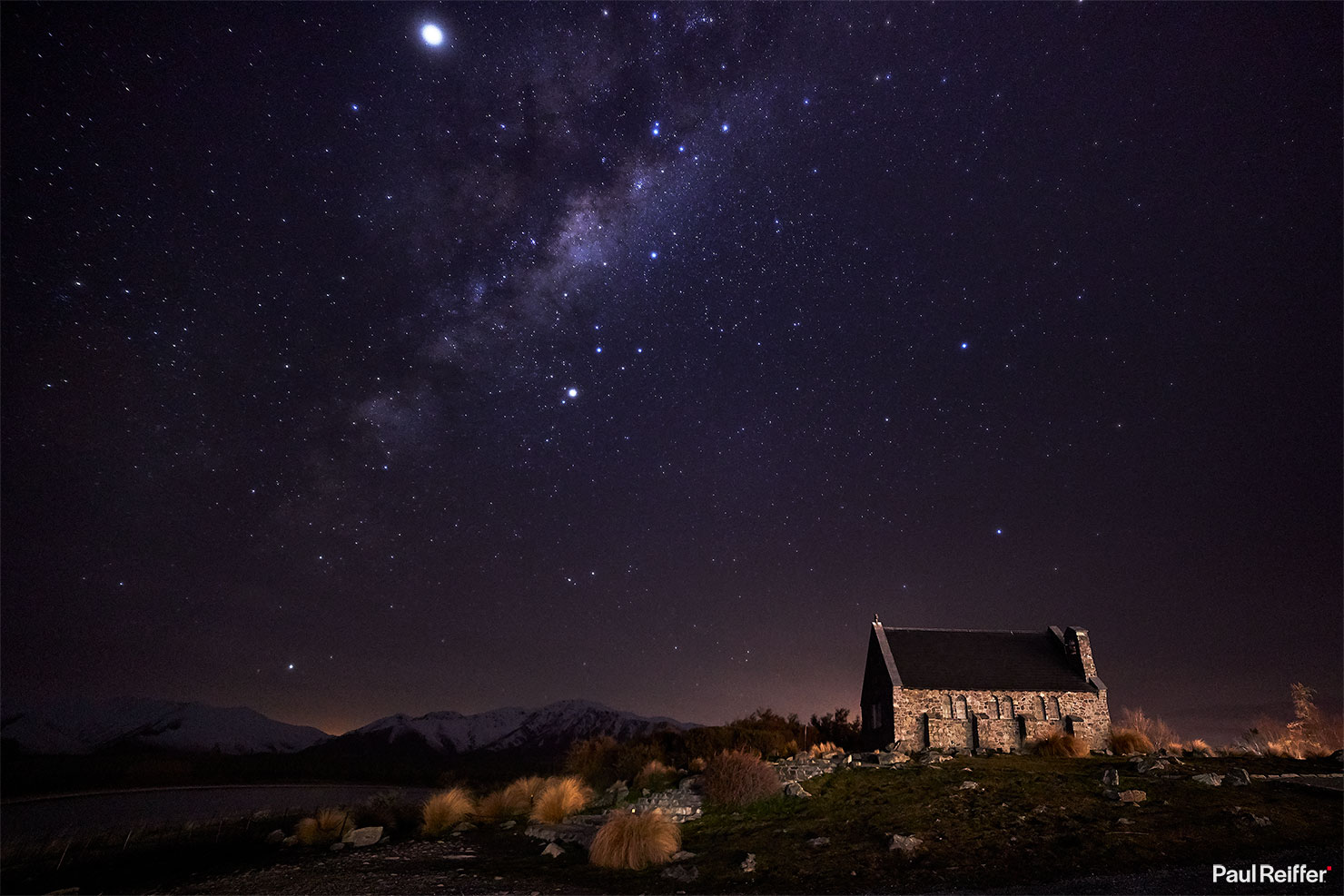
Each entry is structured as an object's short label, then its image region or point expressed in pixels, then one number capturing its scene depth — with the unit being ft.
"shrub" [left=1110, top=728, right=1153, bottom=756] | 100.17
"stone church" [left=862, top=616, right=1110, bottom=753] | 112.78
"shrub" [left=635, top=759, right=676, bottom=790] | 88.17
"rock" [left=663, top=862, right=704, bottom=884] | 44.81
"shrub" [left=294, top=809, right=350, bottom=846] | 80.33
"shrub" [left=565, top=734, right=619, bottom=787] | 108.58
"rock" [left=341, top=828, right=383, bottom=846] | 73.84
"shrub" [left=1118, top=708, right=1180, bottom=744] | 104.01
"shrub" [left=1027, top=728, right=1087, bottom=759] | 100.42
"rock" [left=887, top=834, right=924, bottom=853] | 44.02
